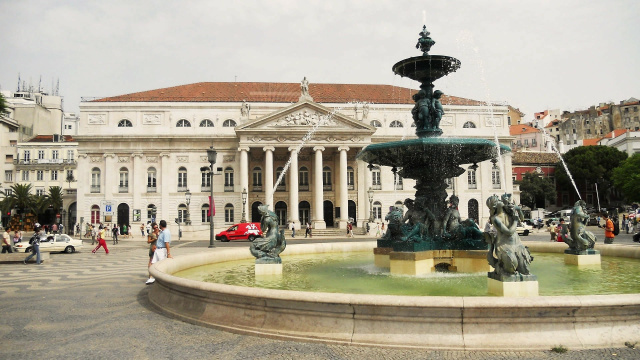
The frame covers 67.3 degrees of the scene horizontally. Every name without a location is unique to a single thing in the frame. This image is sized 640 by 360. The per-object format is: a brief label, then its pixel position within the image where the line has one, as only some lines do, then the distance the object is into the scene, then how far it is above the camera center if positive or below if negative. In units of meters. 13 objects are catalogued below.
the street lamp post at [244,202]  41.37 +1.16
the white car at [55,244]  25.50 -1.33
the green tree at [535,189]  66.38 +2.90
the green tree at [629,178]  52.94 +3.55
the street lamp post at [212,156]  23.31 +2.94
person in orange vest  17.27 -0.80
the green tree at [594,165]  66.56 +6.10
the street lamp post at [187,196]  37.96 +1.66
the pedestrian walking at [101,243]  24.62 -1.24
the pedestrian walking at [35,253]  18.79 -1.30
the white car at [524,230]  35.84 -1.47
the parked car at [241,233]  36.75 -1.30
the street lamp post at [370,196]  44.33 +1.59
